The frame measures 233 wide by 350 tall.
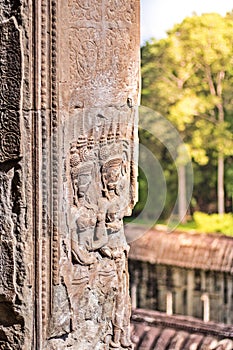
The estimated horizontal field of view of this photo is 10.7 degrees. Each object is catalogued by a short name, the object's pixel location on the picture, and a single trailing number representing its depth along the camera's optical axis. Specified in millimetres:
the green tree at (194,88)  16278
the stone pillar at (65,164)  4707
